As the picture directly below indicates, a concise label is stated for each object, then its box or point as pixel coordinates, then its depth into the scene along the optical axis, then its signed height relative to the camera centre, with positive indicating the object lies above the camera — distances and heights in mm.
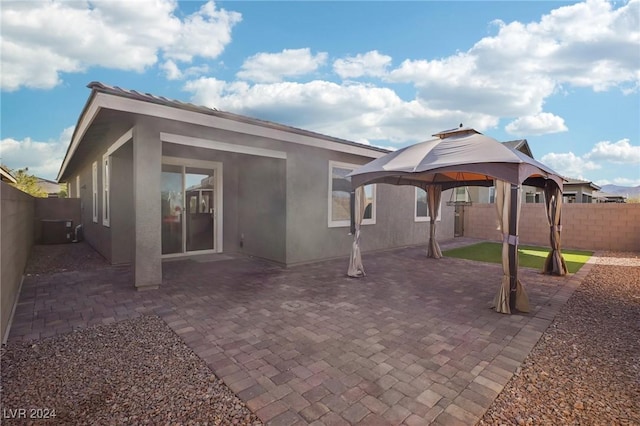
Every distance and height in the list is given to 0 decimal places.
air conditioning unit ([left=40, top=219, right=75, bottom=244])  10932 -997
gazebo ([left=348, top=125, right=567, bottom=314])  4512 +502
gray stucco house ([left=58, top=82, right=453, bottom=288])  5289 +437
